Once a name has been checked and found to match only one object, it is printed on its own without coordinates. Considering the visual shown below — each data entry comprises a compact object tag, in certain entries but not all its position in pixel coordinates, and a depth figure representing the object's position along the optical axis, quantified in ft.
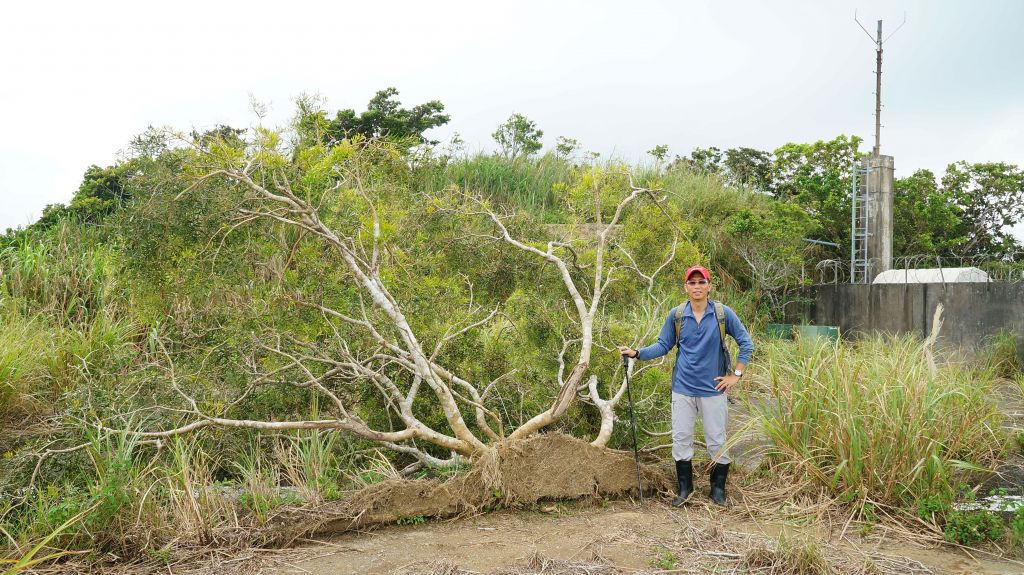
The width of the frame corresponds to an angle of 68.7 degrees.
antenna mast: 66.13
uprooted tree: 18.25
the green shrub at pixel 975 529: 14.70
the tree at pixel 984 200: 67.21
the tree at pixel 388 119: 61.98
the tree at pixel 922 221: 63.16
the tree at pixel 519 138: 62.13
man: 17.21
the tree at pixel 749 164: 80.12
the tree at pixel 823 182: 62.39
